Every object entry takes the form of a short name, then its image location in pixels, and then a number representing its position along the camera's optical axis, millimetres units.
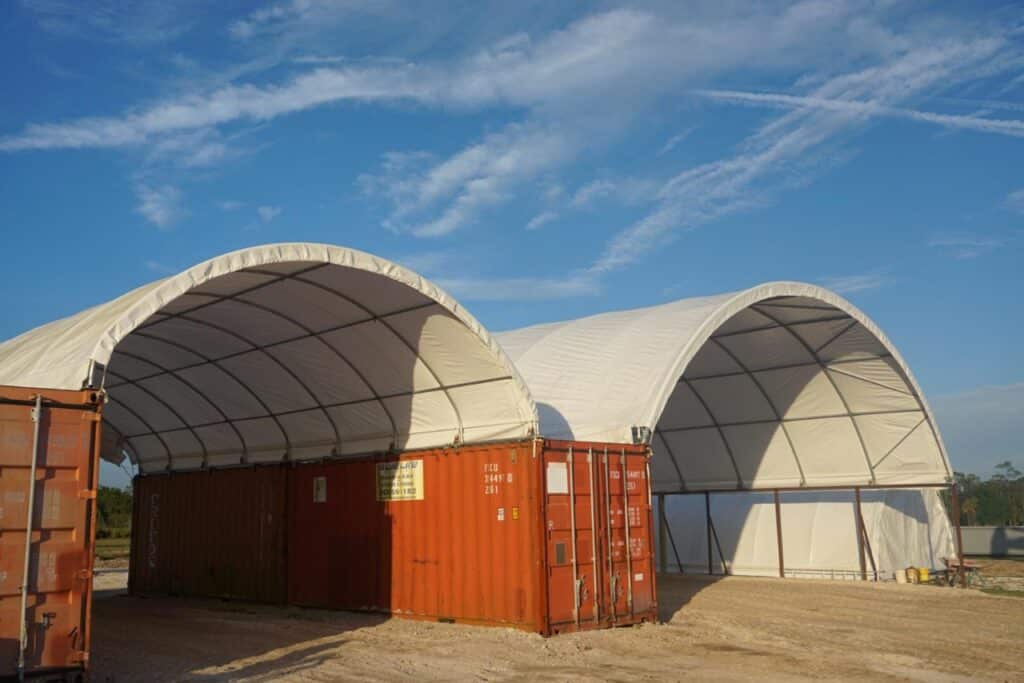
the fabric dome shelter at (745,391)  18391
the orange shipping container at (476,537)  14836
